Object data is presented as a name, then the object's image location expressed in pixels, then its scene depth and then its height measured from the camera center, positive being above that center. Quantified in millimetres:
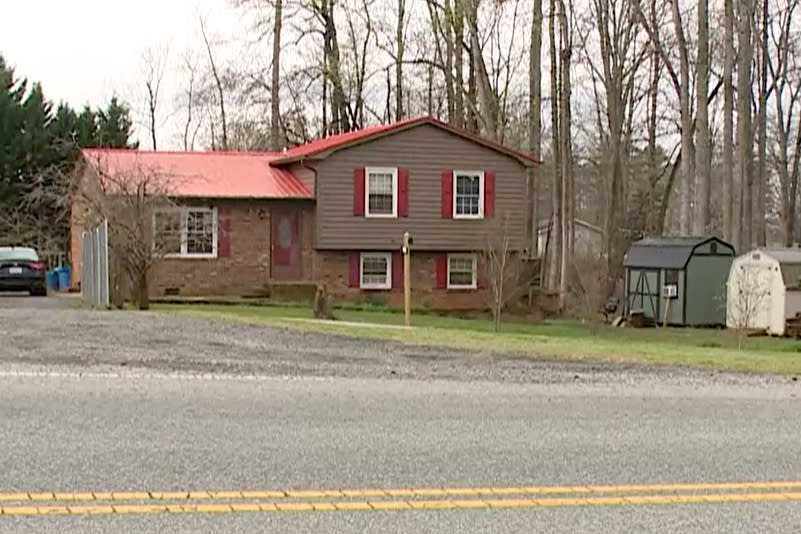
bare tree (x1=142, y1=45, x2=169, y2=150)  57031 +7082
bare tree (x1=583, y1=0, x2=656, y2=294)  42938 +6849
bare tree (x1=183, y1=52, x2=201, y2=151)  56062 +7207
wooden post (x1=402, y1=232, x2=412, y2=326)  25659 -666
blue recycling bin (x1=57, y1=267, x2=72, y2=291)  36938 -1043
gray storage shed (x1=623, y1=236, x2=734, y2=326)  36594 -950
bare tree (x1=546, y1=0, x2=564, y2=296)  41781 +3260
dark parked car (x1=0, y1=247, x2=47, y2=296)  31141 -728
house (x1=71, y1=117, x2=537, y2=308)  32344 +1142
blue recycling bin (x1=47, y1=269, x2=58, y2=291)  37250 -1091
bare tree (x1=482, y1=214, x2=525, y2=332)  30938 -349
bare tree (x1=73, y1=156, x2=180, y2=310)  23531 +721
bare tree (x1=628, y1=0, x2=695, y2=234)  36469 +4771
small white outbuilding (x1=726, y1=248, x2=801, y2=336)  33312 -1082
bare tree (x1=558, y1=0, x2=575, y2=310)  41125 +4347
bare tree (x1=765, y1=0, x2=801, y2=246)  48875 +6499
